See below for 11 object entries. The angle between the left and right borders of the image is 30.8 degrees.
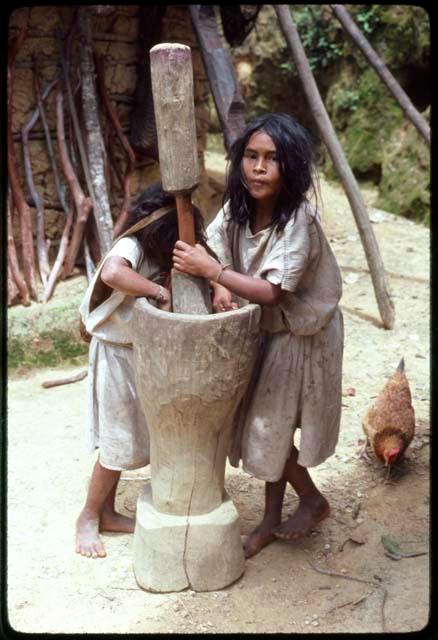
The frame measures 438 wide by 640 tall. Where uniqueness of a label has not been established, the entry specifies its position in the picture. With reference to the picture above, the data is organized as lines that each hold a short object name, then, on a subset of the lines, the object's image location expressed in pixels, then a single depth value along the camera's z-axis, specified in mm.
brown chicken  3367
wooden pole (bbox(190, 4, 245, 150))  4922
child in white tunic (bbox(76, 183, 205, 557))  2580
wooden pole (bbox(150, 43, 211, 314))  2266
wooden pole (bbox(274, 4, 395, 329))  5203
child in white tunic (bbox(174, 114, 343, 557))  2449
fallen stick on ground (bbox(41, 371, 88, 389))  4629
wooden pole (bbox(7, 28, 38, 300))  5312
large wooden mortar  2385
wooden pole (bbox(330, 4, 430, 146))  5383
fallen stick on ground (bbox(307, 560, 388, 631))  2734
